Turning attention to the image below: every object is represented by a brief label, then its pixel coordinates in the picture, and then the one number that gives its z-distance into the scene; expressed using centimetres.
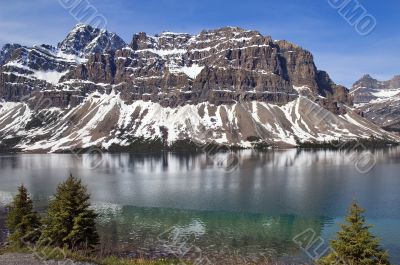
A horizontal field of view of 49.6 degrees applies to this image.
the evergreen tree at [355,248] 3569
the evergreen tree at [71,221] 5109
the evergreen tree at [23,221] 5416
